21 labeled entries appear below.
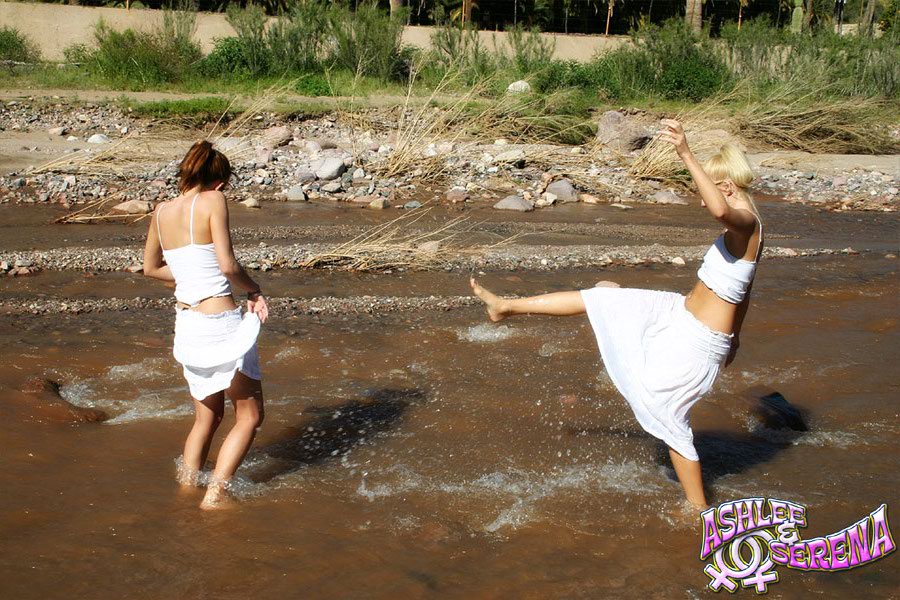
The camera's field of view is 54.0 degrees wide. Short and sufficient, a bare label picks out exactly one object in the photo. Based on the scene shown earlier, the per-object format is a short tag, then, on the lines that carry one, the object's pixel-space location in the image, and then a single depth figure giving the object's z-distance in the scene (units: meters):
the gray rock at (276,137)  15.75
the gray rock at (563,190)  13.05
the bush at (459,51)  21.44
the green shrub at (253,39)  21.36
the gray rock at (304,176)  13.10
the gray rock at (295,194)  12.32
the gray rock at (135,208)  10.74
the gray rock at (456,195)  12.58
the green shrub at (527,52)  21.75
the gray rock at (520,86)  18.31
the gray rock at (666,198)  13.39
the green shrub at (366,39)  21.72
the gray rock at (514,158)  14.05
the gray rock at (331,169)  13.09
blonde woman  3.86
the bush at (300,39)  21.67
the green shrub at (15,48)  20.94
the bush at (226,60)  20.84
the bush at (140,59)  19.47
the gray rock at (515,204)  12.31
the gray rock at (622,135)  16.28
